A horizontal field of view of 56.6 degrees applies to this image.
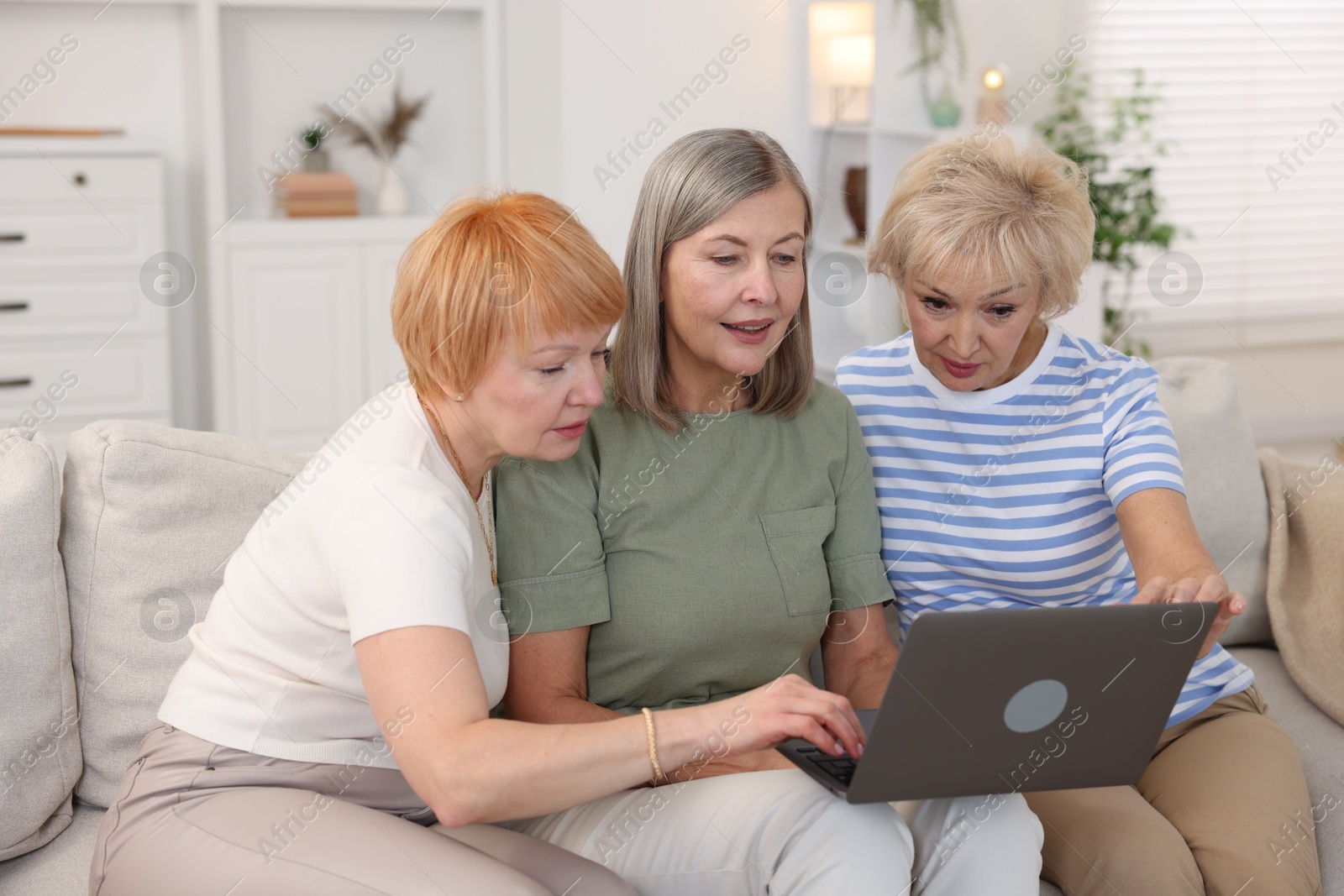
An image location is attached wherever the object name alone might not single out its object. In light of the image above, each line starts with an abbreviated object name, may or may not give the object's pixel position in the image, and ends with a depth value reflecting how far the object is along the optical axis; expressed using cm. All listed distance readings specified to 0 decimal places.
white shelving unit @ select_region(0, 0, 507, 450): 405
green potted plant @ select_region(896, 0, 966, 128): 373
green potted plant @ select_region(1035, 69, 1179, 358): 395
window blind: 423
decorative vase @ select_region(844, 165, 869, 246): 393
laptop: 109
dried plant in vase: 429
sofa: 146
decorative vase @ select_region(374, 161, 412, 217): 429
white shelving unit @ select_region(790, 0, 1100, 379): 363
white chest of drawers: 374
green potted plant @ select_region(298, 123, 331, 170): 422
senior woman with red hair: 110
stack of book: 411
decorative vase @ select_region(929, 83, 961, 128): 362
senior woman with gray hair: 133
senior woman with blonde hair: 151
